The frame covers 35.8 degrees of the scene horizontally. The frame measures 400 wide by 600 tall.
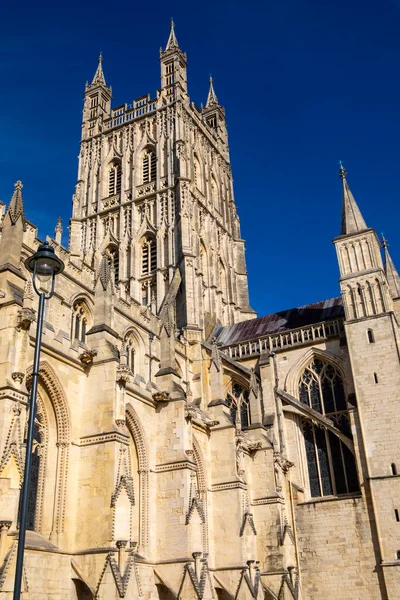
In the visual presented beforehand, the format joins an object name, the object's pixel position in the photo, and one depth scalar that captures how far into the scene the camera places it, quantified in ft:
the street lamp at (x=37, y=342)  26.08
